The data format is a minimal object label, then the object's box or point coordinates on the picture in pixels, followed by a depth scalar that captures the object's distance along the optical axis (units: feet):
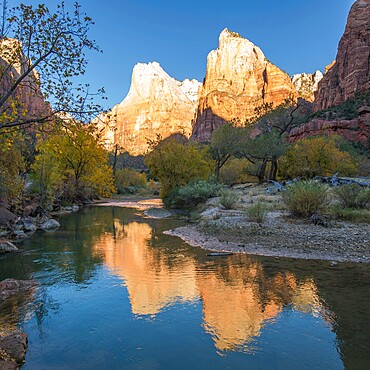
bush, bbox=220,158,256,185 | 142.31
